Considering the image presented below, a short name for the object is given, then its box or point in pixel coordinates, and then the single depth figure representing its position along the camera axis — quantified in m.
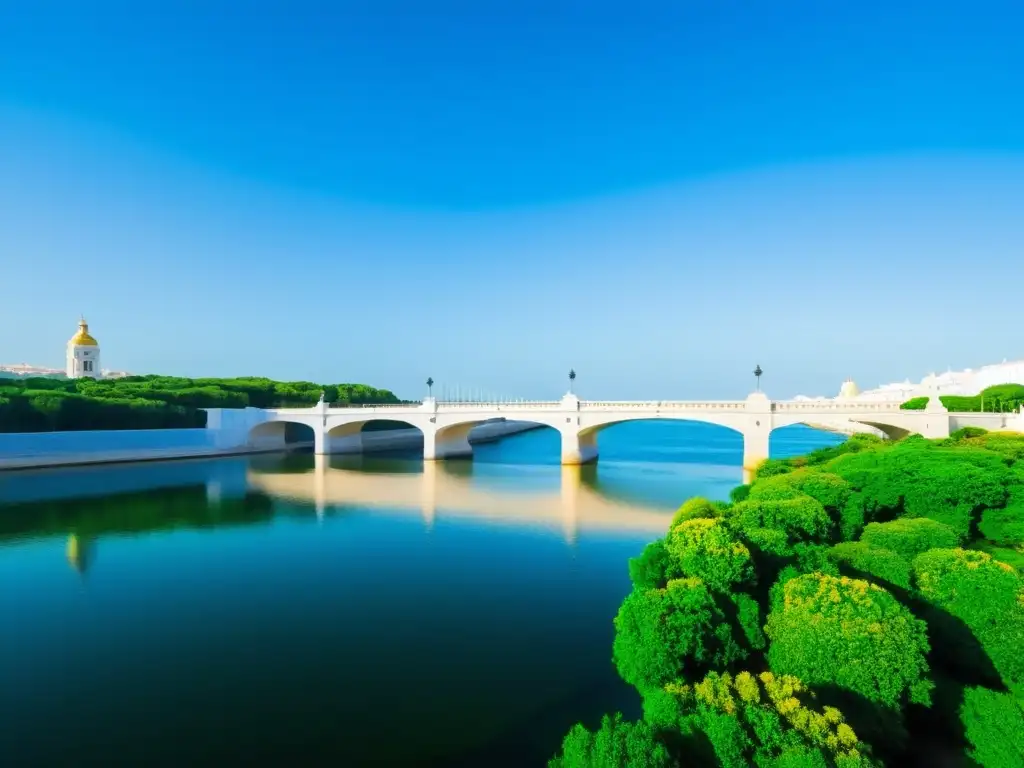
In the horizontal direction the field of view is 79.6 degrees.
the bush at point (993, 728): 8.22
